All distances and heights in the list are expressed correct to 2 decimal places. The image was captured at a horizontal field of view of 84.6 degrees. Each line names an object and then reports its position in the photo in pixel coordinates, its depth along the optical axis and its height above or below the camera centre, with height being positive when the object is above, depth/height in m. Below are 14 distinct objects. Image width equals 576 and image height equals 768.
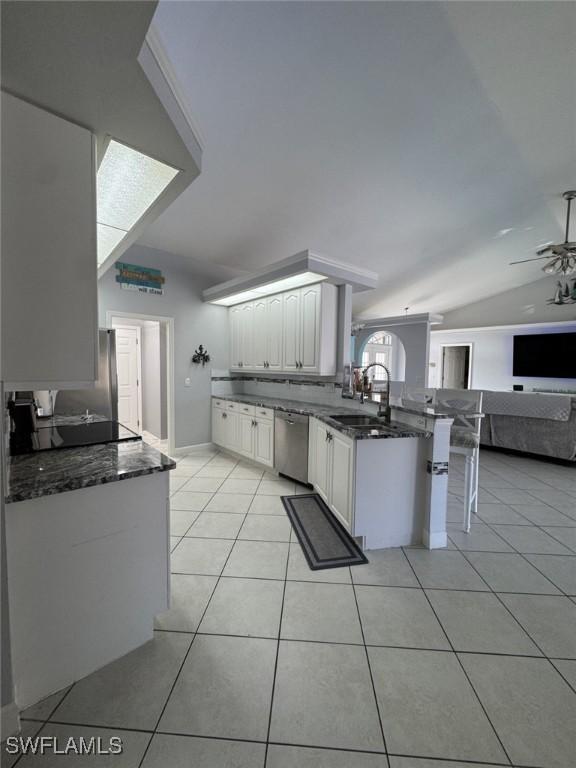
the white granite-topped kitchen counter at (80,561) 1.18 -0.82
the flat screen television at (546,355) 7.04 +0.27
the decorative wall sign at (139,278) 4.12 +1.12
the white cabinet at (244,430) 3.89 -0.92
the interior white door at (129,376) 5.77 -0.27
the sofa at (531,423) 4.23 -0.81
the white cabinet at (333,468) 2.36 -0.89
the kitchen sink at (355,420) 2.94 -0.53
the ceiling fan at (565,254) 3.93 +1.47
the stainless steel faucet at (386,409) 2.71 -0.39
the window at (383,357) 9.75 +0.23
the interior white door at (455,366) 9.25 -0.02
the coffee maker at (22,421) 1.91 -0.40
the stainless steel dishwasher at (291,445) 3.38 -0.91
